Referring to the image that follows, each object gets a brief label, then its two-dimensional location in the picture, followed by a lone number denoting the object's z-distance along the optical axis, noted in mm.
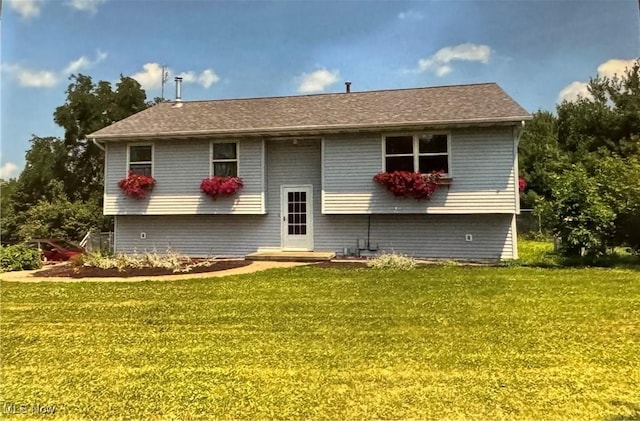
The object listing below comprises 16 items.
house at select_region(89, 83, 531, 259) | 11359
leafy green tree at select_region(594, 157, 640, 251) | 10016
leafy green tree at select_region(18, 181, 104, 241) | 18633
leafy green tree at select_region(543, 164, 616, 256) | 9781
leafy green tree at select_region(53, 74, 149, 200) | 22469
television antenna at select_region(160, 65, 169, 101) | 16469
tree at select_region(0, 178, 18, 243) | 19691
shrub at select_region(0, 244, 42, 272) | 10617
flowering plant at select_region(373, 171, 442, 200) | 11250
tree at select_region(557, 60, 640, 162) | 23719
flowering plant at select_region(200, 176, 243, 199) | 12375
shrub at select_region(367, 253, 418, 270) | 9633
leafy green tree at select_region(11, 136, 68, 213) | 22000
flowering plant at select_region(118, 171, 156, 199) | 12812
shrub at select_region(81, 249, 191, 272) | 10016
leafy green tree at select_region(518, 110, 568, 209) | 23198
